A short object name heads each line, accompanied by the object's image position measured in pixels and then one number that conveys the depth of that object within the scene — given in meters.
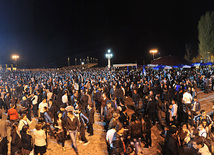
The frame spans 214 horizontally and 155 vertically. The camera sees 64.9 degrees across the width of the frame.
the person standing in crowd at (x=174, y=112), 7.31
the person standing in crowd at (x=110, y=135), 4.55
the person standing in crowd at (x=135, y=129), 5.25
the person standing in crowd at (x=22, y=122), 5.46
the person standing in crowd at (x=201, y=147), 3.75
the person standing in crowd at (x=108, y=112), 6.77
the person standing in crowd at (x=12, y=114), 7.16
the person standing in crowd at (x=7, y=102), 10.31
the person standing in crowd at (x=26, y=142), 4.49
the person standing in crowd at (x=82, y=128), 6.27
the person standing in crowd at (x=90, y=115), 6.65
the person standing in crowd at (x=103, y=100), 8.39
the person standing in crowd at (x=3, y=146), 4.29
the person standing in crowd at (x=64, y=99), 9.45
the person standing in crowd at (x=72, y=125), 5.46
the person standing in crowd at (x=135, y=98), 9.28
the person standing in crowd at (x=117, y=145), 4.16
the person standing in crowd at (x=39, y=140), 4.87
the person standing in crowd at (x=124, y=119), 6.11
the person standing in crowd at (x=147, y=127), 5.65
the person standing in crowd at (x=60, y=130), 6.02
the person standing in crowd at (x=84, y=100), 8.99
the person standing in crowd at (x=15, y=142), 4.78
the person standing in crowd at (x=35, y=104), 9.30
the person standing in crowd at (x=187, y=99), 8.34
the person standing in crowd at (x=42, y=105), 7.50
